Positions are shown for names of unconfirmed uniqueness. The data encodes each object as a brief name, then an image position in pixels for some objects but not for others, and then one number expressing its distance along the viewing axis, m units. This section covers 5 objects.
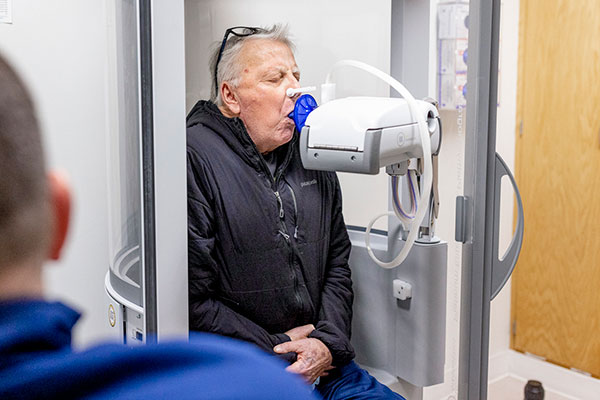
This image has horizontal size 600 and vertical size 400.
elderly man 1.41
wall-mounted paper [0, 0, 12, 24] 1.39
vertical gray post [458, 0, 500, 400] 1.63
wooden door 2.91
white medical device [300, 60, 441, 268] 1.34
